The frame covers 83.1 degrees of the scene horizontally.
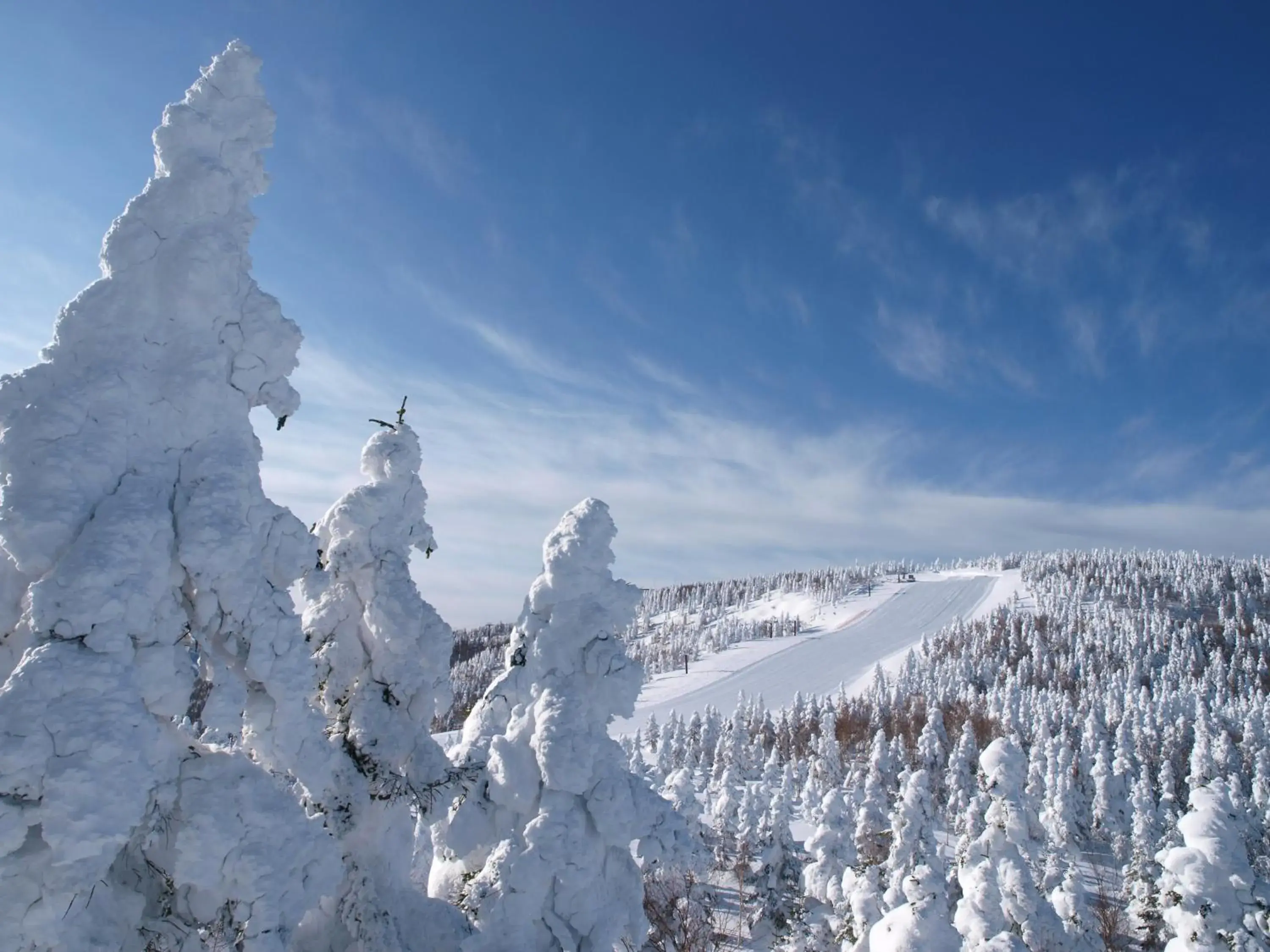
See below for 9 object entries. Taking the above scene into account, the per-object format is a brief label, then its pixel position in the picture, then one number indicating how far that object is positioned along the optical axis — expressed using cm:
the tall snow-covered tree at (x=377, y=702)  1162
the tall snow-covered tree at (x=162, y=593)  665
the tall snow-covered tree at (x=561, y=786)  1198
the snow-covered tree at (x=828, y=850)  4128
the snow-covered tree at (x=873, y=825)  4922
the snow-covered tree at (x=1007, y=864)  2153
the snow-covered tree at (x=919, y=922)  1736
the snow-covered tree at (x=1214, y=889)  1755
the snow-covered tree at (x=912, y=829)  3991
